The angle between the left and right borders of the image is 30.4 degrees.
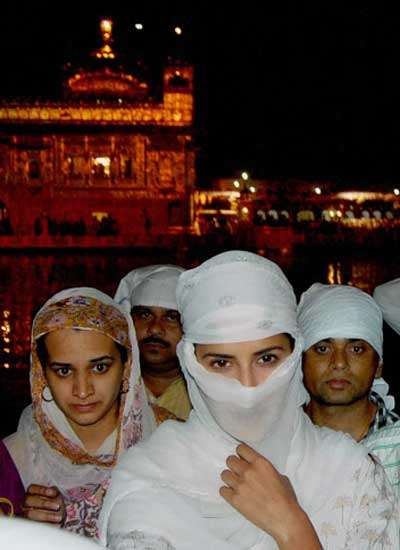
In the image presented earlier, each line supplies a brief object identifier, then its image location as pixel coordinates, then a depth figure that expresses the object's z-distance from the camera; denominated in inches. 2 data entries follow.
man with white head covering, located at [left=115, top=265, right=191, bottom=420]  181.8
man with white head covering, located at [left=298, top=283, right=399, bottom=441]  135.0
